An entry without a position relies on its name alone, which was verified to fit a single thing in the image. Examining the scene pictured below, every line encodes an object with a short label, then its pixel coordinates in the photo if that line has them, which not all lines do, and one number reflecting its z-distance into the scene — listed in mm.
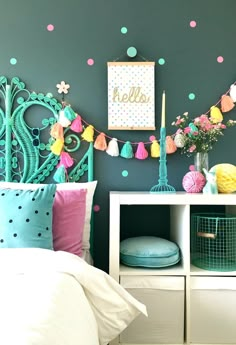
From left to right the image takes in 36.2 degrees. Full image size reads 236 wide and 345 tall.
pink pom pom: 1963
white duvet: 917
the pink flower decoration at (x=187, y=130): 2133
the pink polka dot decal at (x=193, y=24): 2209
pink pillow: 1803
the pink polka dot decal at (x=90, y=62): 2207
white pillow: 1964
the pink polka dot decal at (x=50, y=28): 2203
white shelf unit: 1780
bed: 1023
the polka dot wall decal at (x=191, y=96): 2209
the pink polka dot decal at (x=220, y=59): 2215
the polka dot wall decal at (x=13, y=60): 2203
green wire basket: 1863
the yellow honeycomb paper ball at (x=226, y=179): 1947
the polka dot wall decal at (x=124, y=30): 2203
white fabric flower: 2193
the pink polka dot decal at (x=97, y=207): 2195
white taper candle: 2026
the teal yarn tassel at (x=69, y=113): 2135
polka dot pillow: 1650
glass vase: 2061
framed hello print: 2170
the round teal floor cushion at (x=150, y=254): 1823
